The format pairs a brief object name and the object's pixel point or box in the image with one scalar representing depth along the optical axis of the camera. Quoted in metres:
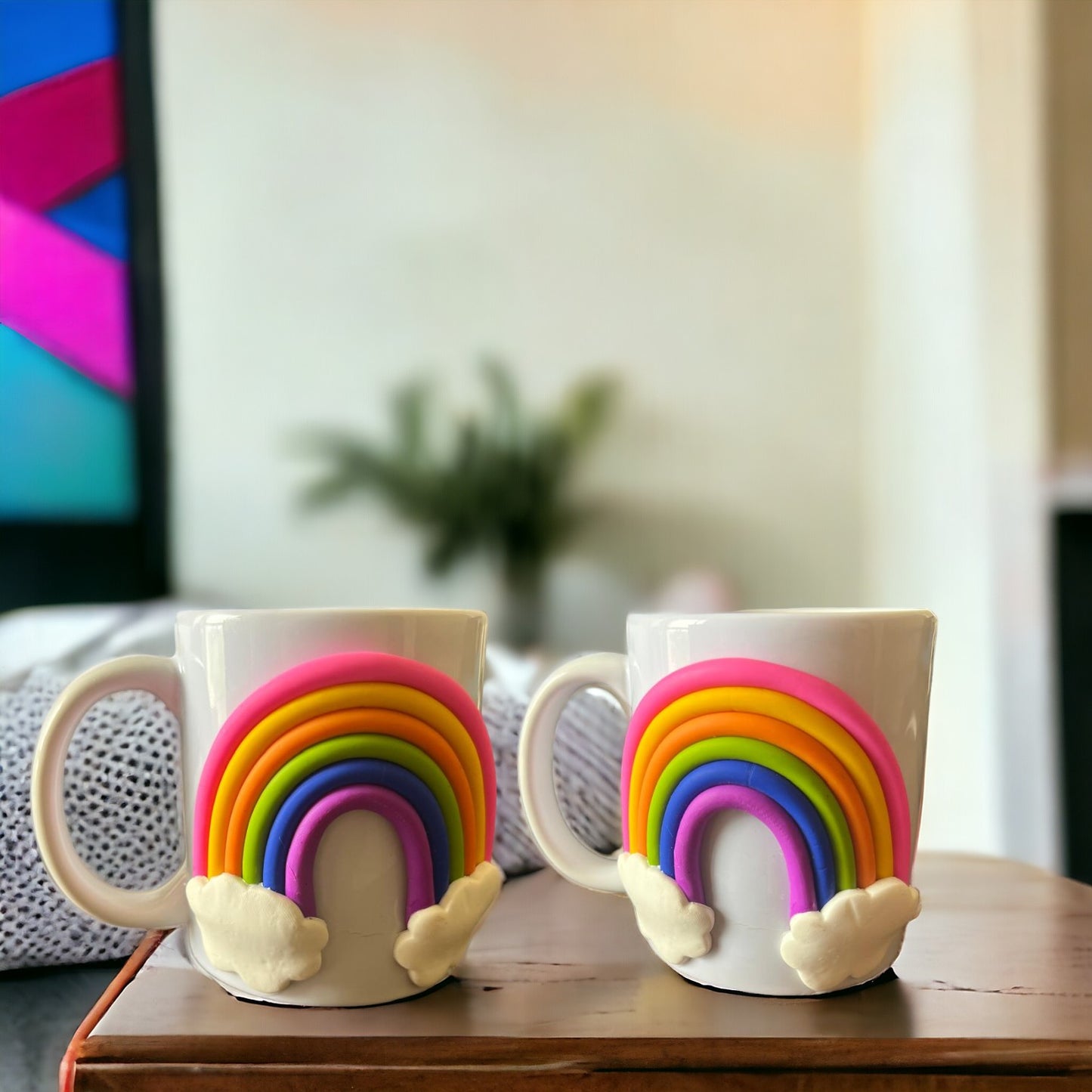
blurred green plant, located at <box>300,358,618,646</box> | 1.21
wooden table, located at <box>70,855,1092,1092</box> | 0.28
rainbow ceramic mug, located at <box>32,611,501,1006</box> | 0.32
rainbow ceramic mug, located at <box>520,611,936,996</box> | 0.32
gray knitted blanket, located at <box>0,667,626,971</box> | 0.41
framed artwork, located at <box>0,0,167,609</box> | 1.03
